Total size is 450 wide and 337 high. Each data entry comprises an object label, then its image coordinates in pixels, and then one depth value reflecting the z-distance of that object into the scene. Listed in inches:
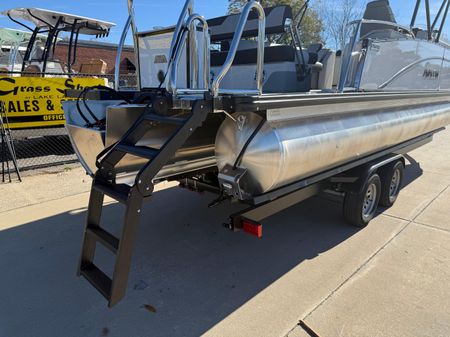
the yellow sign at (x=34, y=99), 263.1
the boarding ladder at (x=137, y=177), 89.3
